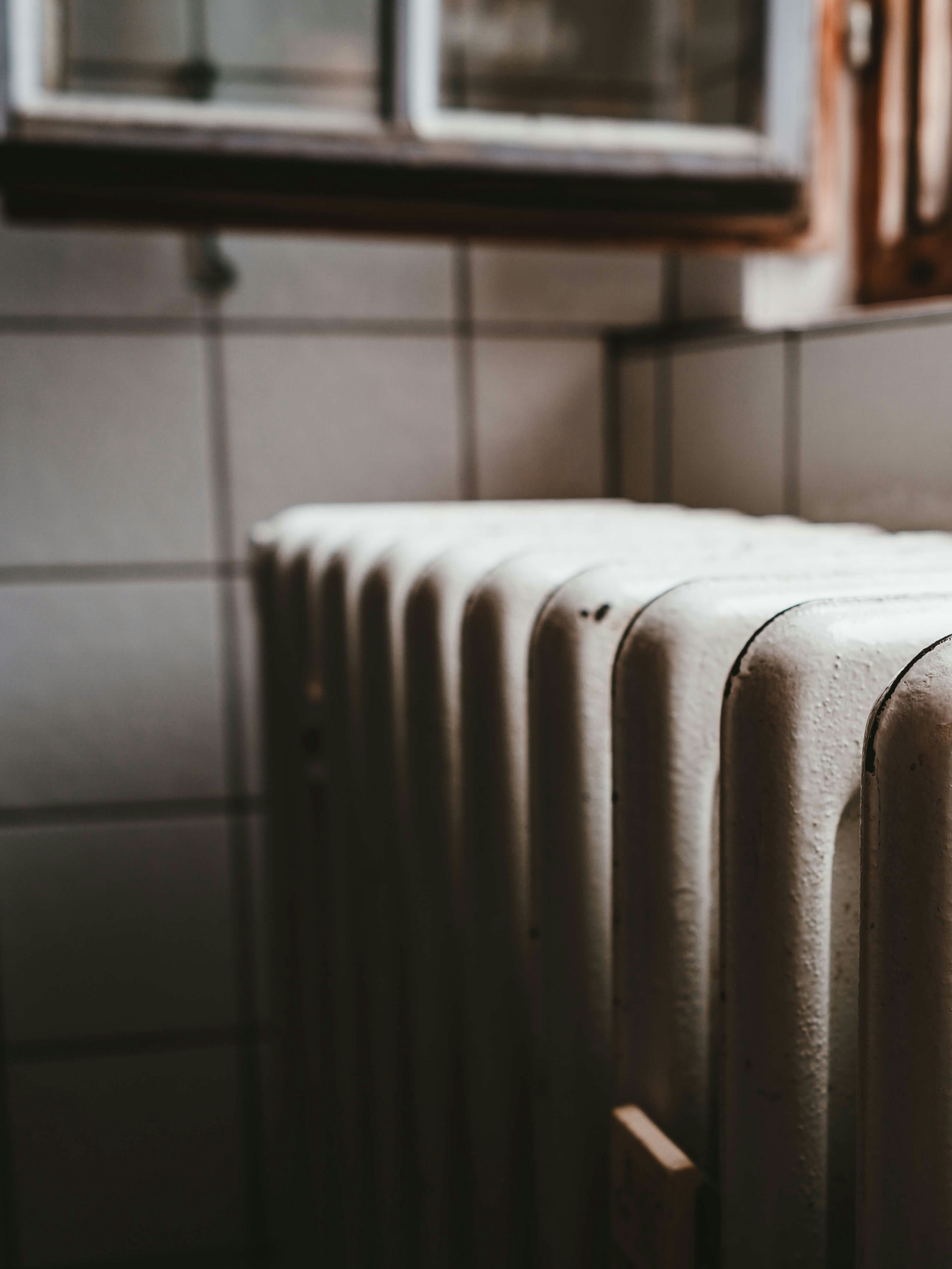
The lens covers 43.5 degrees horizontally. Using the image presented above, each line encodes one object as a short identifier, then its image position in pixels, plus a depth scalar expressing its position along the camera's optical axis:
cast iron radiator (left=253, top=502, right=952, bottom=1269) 0.40
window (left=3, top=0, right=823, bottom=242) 1.05
